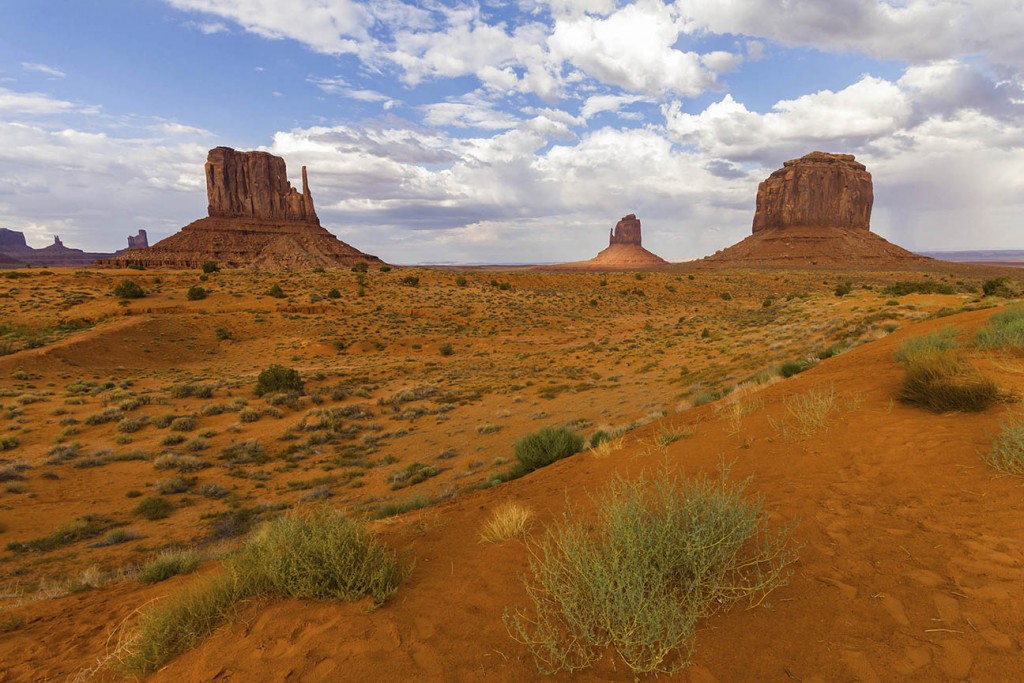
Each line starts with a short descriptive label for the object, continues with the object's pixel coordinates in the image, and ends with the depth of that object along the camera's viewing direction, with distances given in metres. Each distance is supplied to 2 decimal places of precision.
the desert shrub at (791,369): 11.73
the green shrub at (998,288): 20.48
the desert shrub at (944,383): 5.77
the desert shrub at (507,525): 4.60
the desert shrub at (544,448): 8.81
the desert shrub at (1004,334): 7.25
